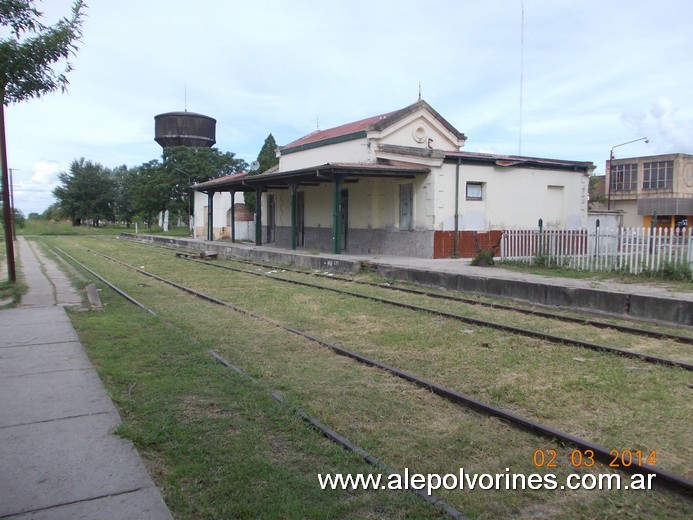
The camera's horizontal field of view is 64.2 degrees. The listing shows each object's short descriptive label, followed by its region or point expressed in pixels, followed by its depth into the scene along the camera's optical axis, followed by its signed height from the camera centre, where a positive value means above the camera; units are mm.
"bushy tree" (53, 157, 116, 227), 68938 +4444
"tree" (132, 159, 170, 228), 48156 +3339
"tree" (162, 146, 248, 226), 47938 +5249
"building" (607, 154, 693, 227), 51938 +4877
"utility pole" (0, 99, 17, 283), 13664 +1119
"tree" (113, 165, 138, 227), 73750 +4230
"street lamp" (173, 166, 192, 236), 47369 +4783
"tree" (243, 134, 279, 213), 40938 +5255
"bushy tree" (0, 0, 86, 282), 6996 +2409
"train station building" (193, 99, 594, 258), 19891 +1671
